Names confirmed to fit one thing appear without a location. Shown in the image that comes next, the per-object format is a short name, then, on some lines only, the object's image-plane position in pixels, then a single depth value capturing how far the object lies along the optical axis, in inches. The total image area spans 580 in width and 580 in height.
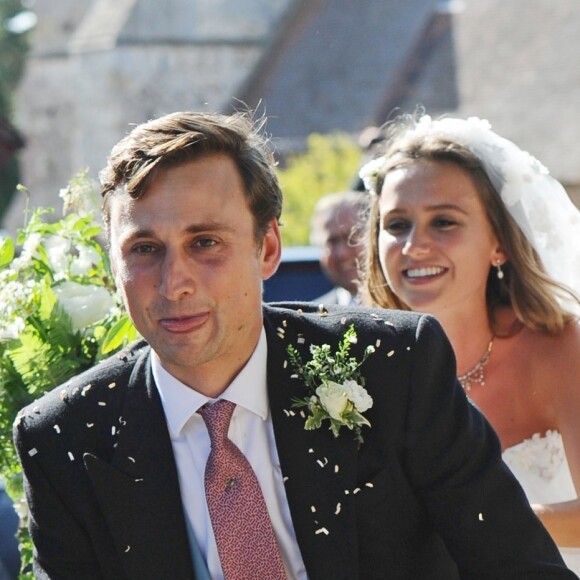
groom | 232.2
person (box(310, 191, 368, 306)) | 537.7
